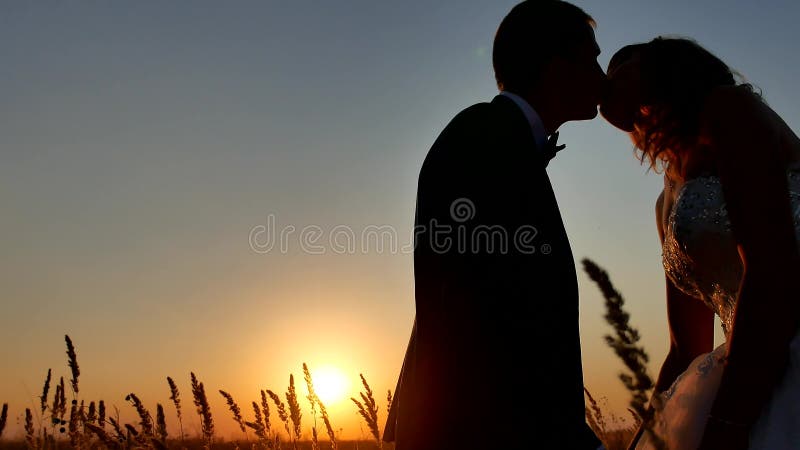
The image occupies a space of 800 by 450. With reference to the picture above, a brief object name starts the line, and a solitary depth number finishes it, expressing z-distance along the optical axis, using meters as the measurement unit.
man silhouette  2.22
